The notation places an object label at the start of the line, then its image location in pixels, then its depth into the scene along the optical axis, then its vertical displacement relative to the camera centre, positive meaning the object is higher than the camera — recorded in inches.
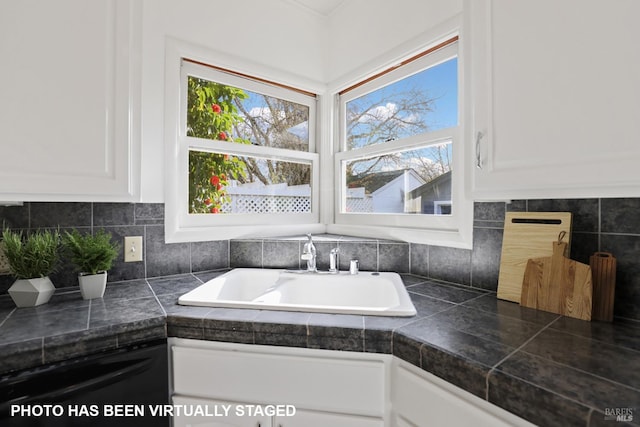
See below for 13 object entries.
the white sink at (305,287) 54.4 -14.5
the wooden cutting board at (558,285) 36.6 -9.4
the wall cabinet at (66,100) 38.2 +15.6
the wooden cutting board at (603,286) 36.2 -8.9
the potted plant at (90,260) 45.8 -7.4
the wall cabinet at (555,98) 28.8 +12.8
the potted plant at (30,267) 41.7 -7.9
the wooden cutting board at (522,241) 40.7 -4.0
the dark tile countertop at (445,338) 23.4 -13.5
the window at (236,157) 63.2 +13.6
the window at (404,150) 58.2 +14.3
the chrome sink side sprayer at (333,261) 60.1 -9.9
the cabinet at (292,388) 33.8 -21.1
